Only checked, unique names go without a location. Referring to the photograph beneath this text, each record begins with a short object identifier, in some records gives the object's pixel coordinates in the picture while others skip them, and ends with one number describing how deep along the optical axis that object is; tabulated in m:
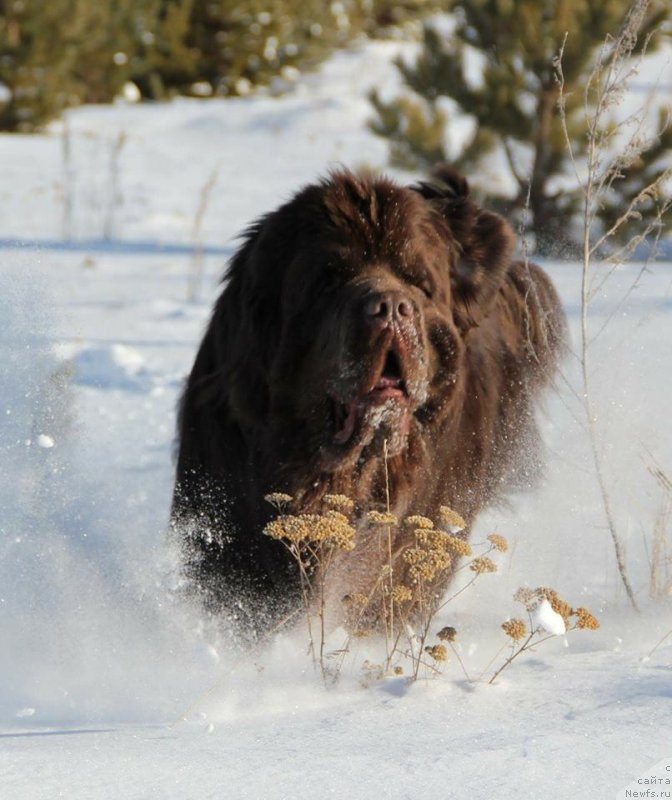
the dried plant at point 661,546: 8.56
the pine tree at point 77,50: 32.37
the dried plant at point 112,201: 22.67
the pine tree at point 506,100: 21.70
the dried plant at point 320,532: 6.74
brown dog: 7.70
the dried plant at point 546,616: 6.47
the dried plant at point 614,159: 7.73
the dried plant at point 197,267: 18.19
